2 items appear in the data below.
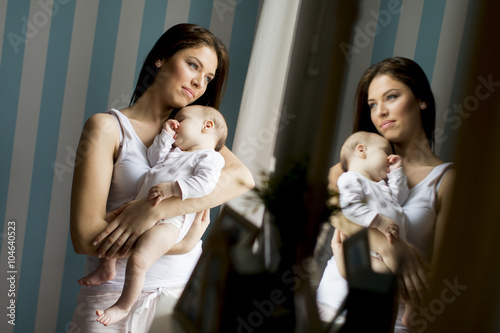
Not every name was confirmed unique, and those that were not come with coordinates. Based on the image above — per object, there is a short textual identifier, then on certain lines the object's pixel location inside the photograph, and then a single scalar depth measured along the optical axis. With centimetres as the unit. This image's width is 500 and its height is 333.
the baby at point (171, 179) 103
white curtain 108
